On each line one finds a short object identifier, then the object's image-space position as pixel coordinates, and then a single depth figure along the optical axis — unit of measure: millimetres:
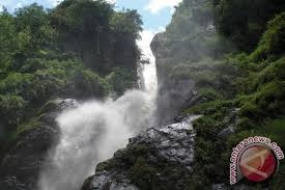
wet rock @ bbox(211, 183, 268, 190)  19017
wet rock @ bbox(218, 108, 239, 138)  21875
